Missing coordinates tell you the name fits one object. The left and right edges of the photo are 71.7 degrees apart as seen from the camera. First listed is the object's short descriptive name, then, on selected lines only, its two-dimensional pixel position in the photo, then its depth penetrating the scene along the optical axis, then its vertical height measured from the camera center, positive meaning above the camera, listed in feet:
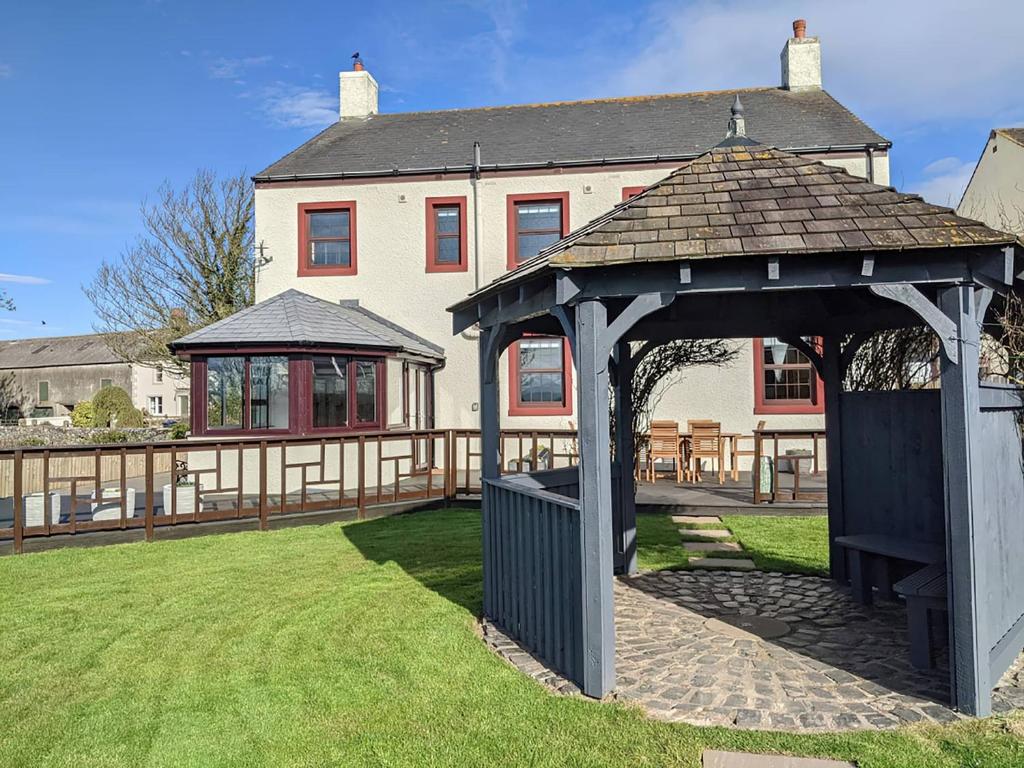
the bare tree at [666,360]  38.78 +2.21
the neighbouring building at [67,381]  155.94 +6.51
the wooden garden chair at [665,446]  43.91 -2.95
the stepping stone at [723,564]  25.57 -6.05
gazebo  13.67 +1.41
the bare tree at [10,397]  149.94 +2.98
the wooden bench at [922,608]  15.44 -4.64
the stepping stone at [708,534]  31.19 -6.01
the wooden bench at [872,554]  18.89 -4.39
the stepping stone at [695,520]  34.20 -5.93
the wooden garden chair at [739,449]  44.78 -3.39
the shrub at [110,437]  73.02 -2.98
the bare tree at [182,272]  83.87 +16.34
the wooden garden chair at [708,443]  43.50 -2.86
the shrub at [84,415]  101.65 -0.93
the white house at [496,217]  50.47 +14.28
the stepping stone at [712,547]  28.63 -6.05
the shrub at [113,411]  100.32 -0.40
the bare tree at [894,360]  32.07 +1.72
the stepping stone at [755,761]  11.69 -6.05
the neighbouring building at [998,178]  60.39 +19.96
